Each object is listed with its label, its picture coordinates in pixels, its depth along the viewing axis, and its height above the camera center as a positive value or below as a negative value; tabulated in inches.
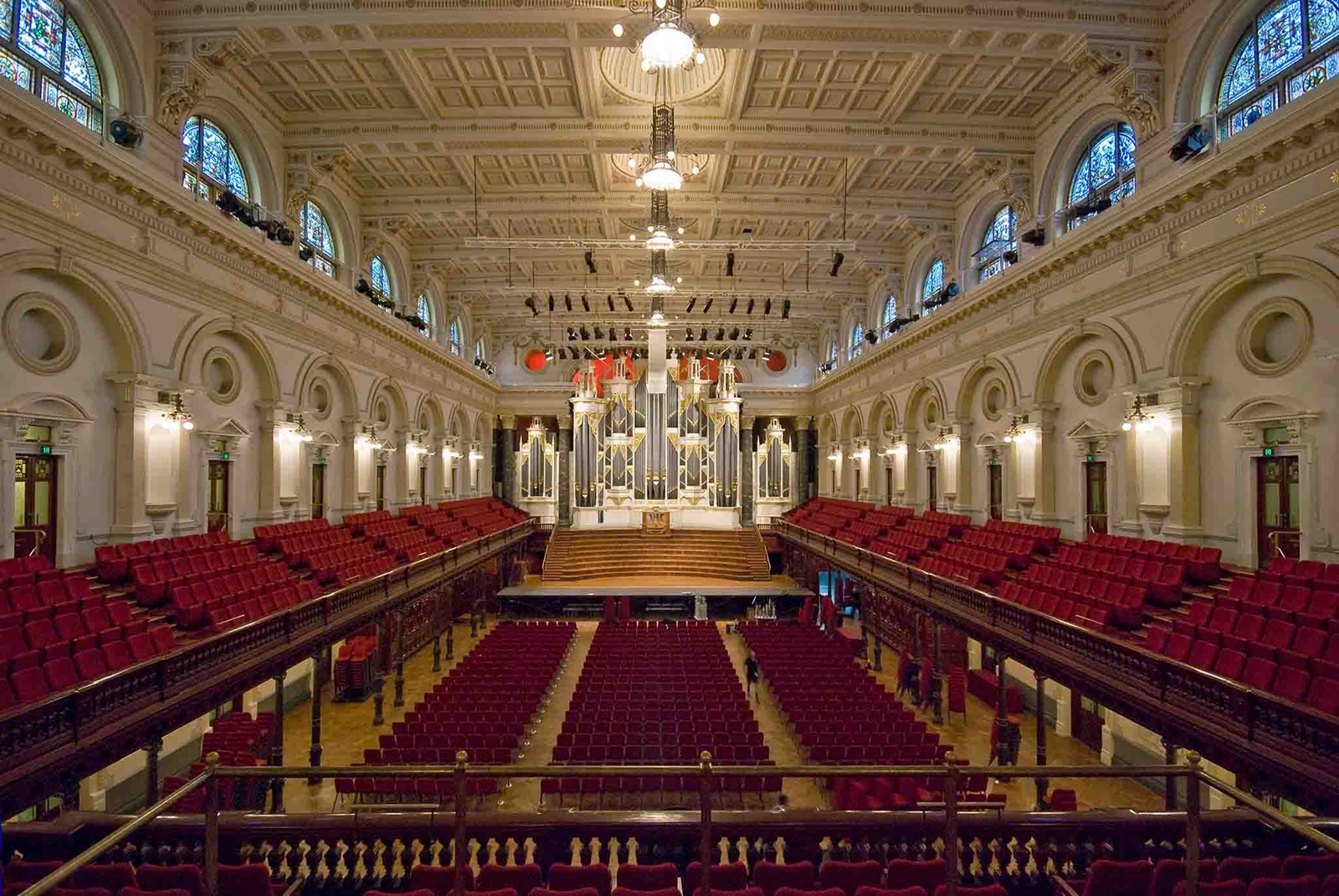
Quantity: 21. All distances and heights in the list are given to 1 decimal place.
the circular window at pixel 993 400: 693.3 +72.2
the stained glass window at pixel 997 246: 694.5 +229.5
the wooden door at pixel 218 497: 532.1 -21.6
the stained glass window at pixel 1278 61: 374.6 +233.7
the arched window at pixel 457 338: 1140.5 +215.3
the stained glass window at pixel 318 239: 692.7 +234.4
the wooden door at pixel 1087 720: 462.0 -167.6
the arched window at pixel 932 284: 832.3 +236.7
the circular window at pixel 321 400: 684.7 +68.9
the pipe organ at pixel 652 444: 1143.0 +43.8
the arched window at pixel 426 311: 1009.5 +229.3
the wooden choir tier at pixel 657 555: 1008.2 -125.0
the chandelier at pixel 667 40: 263.3 +162.2
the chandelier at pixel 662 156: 369.4 +178.4
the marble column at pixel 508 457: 1325.0 +25.6
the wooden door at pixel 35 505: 374.9 -20.2
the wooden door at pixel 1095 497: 544.4 -18.8
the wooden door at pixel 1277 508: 388.2 -19.1
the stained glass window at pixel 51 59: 369.4 +228.3
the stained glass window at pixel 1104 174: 528.1 +234.3
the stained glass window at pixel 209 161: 514.0 +236.0
